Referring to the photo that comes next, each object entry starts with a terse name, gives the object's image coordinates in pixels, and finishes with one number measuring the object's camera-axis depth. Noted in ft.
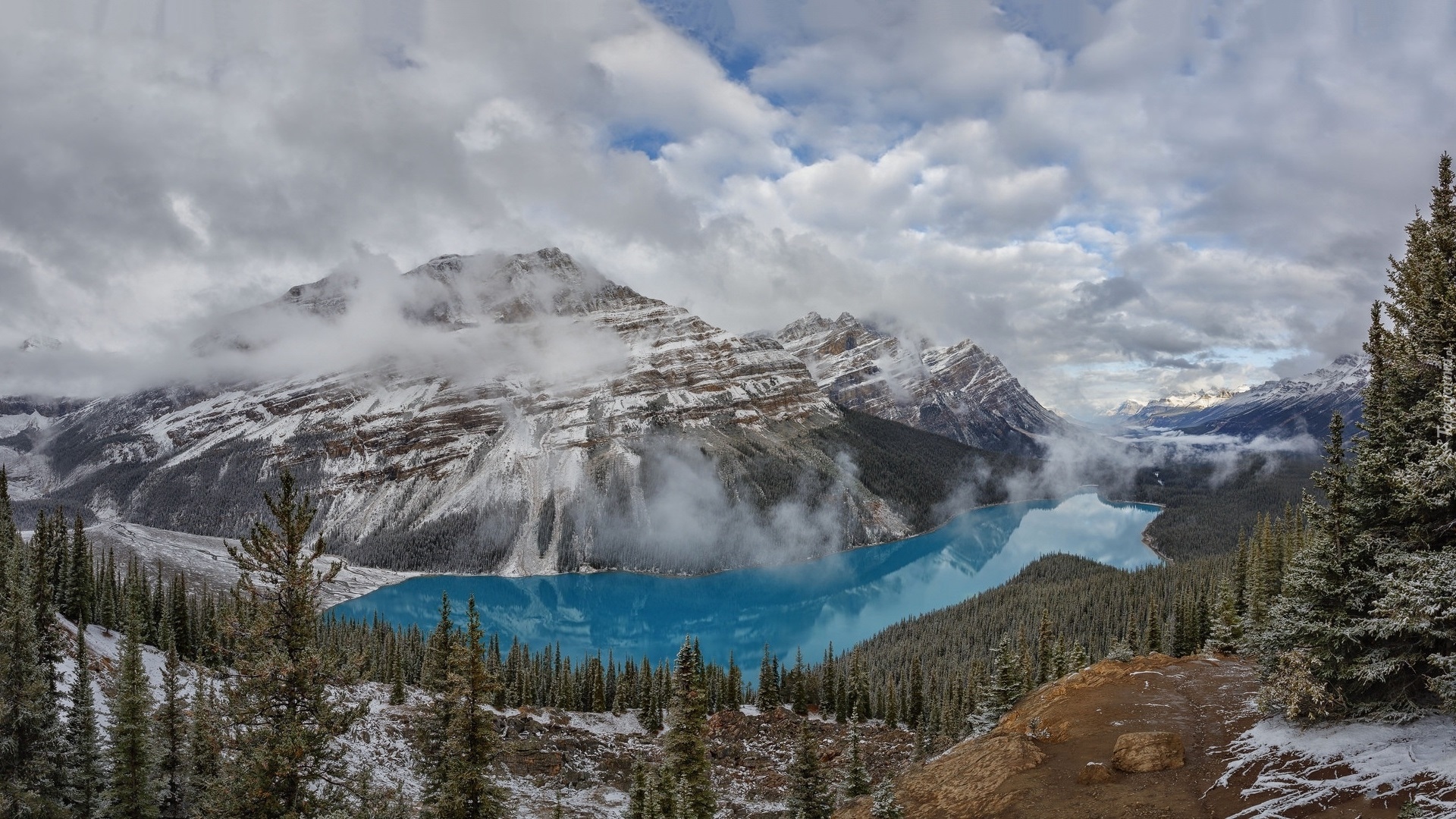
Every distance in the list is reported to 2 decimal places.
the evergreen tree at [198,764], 83.41
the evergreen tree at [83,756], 76.84
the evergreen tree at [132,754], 80.48
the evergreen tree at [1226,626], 132.77
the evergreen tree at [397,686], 175.01
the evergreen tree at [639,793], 96.48
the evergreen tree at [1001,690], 121.29
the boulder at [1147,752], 56.39
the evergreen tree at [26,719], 69.21
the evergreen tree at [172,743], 87.10
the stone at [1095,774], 57.26
